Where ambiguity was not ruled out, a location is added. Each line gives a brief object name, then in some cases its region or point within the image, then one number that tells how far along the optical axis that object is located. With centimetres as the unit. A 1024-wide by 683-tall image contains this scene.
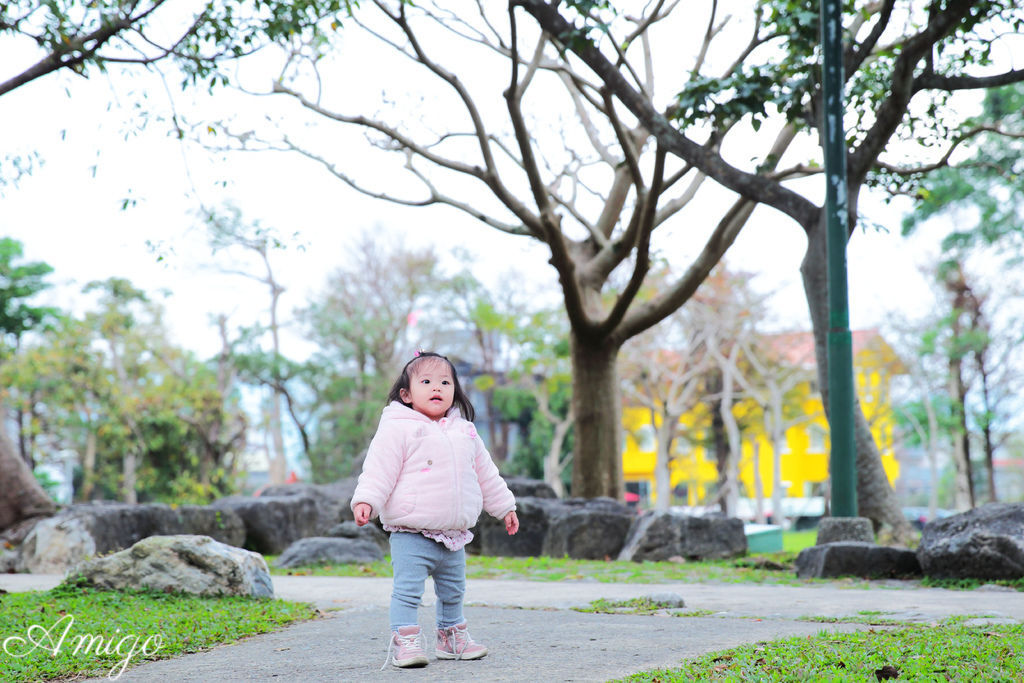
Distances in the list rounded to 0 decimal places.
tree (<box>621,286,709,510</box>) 2914
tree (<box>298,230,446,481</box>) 3014
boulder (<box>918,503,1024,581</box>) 705
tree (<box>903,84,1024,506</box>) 1664
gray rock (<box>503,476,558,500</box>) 1379
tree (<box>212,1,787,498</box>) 1199
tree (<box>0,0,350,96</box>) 872
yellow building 3198
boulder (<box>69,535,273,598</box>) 610
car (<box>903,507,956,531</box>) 3764
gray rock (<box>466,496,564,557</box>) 1143
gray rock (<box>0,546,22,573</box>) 999
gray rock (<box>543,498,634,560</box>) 1082
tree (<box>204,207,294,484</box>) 2903
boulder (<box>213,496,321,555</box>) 1177
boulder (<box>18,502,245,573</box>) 994
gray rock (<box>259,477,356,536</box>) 1259
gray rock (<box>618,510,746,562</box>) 1024
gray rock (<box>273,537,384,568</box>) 961
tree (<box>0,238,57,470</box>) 2544
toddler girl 398
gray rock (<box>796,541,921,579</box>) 776
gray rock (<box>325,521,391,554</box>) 1055
